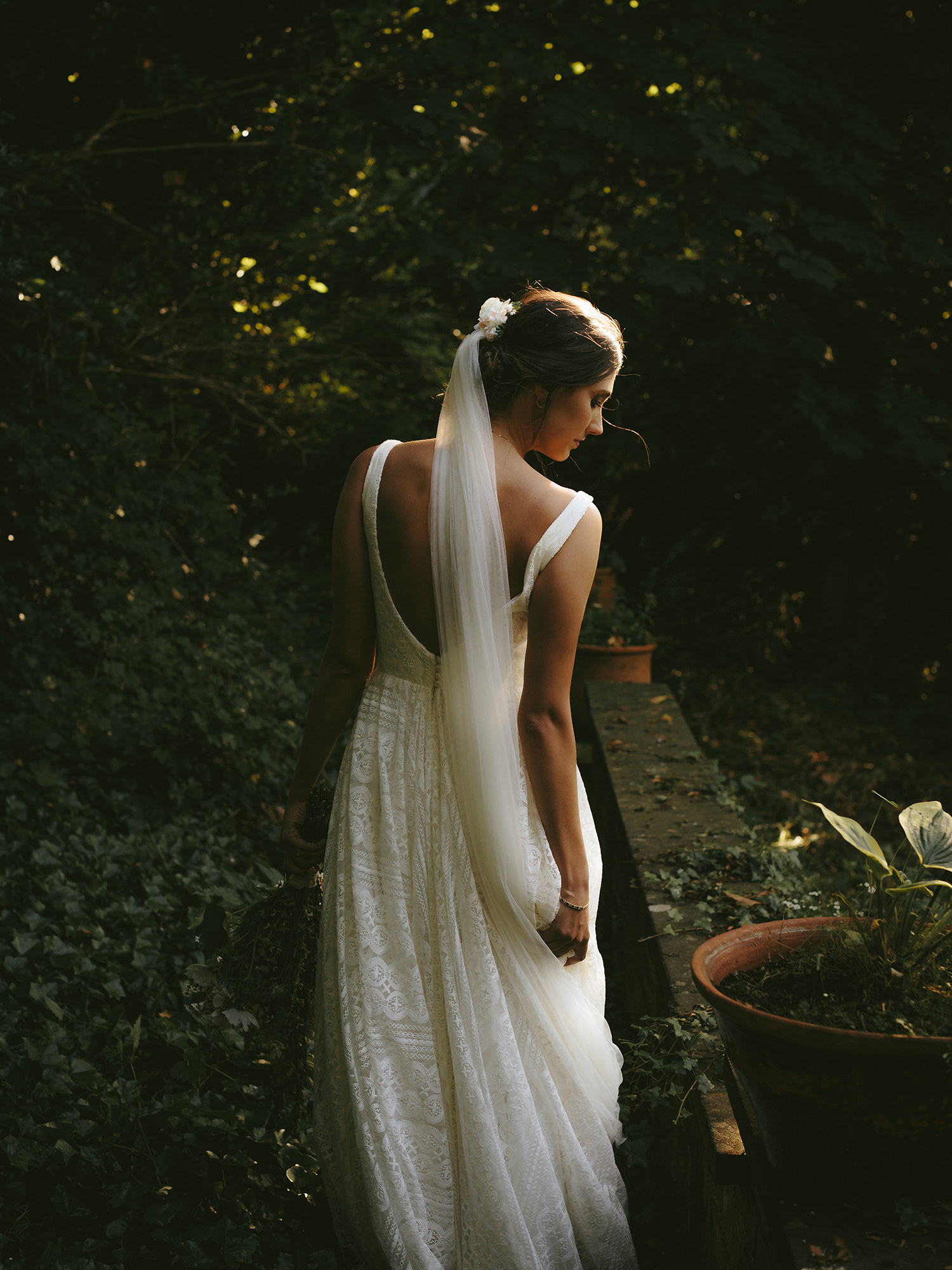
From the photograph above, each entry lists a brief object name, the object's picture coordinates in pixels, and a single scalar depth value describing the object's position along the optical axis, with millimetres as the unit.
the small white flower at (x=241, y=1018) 2525
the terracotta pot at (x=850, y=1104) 1511
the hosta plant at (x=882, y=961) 1623
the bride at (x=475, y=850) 2037
